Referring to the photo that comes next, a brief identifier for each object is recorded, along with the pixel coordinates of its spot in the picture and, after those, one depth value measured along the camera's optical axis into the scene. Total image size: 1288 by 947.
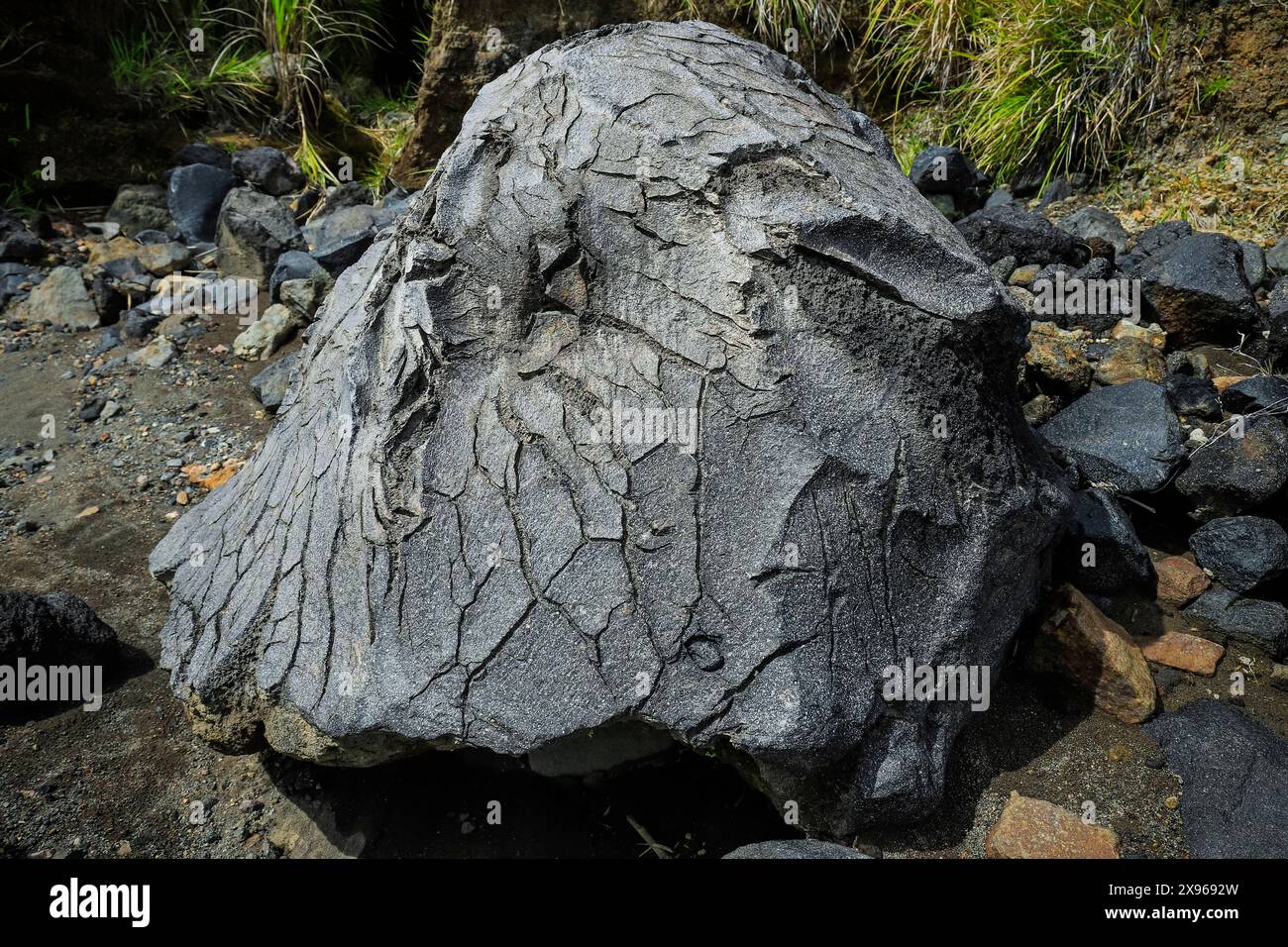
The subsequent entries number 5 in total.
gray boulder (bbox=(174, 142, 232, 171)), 5.49
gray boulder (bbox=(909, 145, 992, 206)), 4.33
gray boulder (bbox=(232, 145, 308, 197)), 5.39
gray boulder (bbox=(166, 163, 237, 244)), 5.13
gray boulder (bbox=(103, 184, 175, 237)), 5.22
